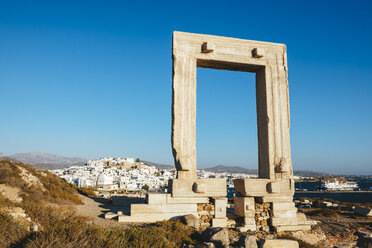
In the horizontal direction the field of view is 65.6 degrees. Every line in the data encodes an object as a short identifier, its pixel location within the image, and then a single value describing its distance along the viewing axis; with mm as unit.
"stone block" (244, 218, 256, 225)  8266
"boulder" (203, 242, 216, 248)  5786
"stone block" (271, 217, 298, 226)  8500
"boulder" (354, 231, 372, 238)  7866
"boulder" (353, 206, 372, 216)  11219
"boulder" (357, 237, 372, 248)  6982
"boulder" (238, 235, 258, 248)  5980
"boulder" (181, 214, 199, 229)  7464
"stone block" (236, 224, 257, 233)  8078
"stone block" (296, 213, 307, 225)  8794
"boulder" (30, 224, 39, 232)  5389
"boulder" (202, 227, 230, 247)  6109
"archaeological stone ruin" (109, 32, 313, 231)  8047
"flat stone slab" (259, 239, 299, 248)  6172
